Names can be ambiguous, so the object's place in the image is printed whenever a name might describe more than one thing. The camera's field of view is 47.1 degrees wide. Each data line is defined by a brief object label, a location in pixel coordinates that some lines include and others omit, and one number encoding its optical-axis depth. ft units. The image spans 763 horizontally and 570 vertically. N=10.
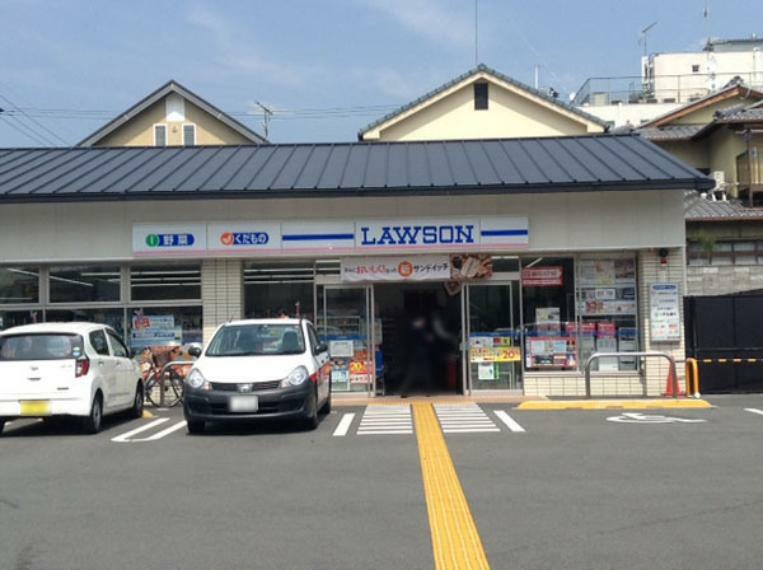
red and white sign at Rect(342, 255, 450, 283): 57.06
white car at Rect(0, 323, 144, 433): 40.37
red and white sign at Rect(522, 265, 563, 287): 58.03
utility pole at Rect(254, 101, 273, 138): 156.97
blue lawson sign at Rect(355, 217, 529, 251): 56.34
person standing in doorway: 60.70
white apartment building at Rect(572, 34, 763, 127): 174.81
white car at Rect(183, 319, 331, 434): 39.11
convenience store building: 56.44
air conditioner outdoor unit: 102.52
